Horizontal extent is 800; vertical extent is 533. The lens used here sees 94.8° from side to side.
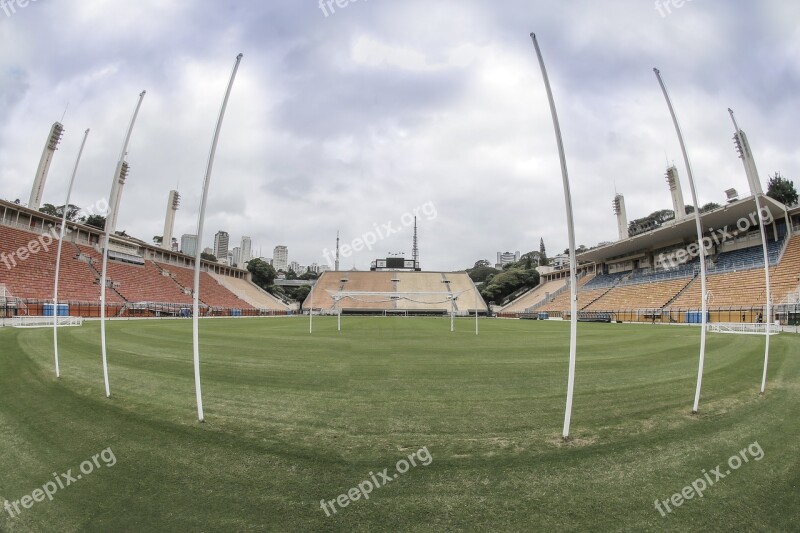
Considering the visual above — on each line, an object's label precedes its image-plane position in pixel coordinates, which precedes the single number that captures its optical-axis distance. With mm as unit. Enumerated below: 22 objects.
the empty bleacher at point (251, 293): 73938
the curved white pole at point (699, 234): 5890
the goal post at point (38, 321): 24100
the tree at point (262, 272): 93625
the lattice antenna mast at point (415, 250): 117962
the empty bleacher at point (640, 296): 43656
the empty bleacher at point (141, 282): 48344
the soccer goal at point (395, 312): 76125
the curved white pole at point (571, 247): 4574
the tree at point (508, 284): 88875
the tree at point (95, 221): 69438
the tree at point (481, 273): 130125
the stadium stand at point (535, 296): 72150
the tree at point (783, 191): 55281
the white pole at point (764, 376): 7177
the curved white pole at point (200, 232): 5234
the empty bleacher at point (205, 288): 60688
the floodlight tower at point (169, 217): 64812
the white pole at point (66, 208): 7836
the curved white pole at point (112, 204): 6876
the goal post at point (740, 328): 23078
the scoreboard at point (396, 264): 93875
